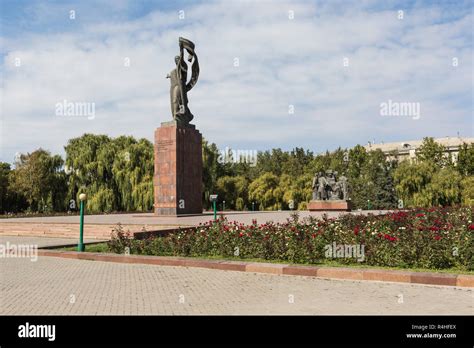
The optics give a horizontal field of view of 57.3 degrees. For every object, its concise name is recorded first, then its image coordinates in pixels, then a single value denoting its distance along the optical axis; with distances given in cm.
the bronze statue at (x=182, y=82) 2169
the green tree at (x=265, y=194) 4641
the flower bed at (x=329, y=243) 773
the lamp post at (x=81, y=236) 1109
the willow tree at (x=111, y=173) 3584
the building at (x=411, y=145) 7999
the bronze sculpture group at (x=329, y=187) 2691
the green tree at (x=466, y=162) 4644
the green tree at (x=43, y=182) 3831
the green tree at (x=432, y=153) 5075
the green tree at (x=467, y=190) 3779
